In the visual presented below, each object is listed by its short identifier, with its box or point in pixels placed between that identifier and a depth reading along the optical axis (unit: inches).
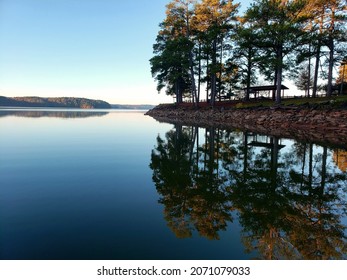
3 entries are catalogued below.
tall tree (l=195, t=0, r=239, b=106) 1397.6
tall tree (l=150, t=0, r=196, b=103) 1514.5
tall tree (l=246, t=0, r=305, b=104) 1081.4
